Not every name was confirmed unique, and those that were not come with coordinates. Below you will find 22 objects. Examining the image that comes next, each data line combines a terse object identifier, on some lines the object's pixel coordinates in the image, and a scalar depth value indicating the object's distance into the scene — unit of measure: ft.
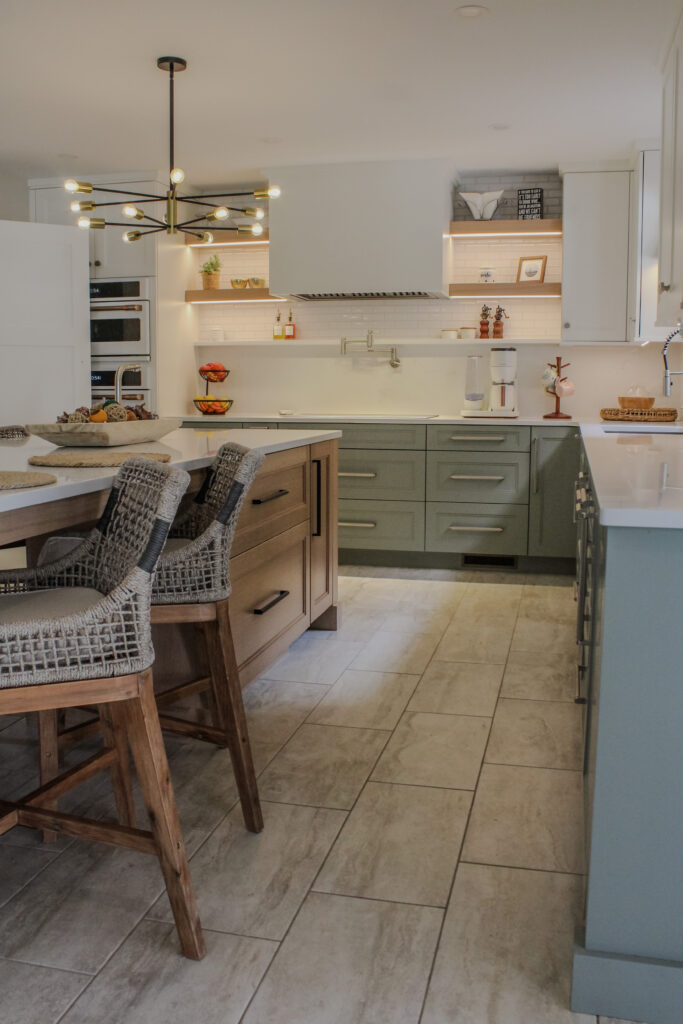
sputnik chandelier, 12.28
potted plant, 20.36
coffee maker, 18.01
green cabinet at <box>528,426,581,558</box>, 17.07
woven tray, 15.85
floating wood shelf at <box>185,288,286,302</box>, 19.85
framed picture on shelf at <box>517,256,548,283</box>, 18.80
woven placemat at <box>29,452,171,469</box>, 7.33
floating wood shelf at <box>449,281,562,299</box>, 18.33
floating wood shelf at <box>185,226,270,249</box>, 19.79
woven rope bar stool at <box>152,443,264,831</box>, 7.04
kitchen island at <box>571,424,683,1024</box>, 4.96
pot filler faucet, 19.71
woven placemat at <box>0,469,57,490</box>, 5.83
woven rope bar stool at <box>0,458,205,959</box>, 5.05
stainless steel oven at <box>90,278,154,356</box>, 19.11
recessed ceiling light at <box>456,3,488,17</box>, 10.93
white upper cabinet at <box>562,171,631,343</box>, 17.61
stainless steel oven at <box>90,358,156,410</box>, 19.24
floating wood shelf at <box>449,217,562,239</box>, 18.29
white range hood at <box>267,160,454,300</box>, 17.99
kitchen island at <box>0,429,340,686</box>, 6.48
